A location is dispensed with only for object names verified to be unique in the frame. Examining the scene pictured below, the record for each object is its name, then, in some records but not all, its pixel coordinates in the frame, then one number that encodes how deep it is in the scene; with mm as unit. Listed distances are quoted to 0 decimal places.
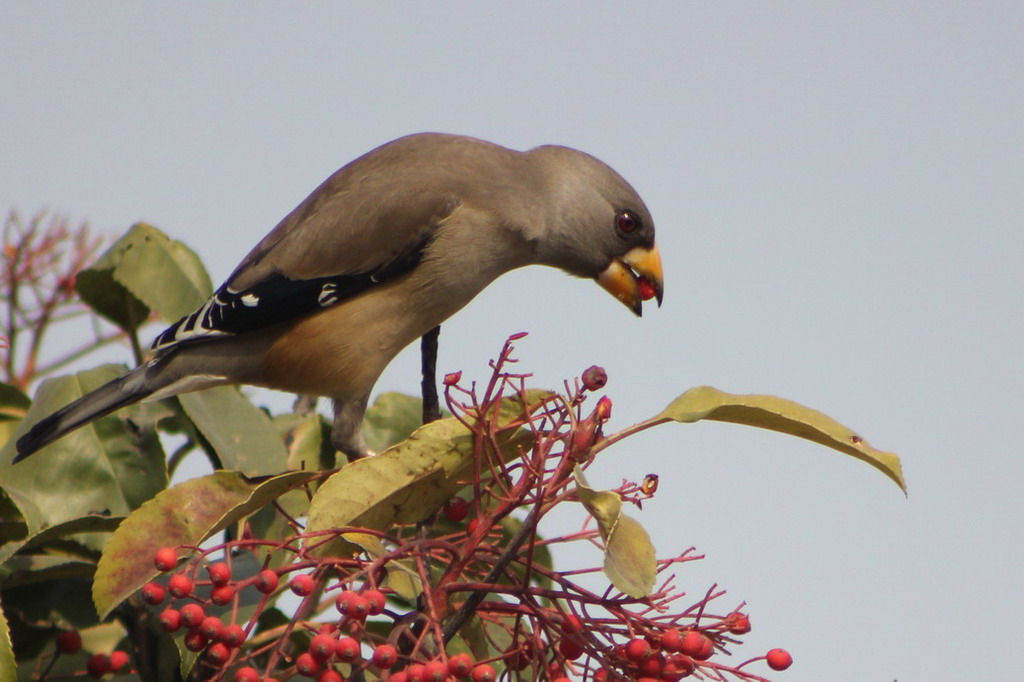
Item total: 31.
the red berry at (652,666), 4246
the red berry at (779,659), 4430
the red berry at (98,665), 5363
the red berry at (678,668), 4297
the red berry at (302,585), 4184
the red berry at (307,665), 4070
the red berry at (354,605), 4012
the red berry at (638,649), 4168
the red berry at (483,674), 3955
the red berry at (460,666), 3977
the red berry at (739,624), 4402
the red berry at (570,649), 4277
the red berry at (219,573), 4594
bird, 7957
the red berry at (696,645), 4246
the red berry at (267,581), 4371
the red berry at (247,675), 4070
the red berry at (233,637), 4367
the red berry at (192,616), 4402
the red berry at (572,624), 4234
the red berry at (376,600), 4055
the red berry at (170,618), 4559
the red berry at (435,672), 3885
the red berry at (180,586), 4359
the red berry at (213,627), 4402
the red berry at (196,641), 4473
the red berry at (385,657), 3937
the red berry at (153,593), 4672
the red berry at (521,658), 4355
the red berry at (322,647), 4043
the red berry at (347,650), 4043
